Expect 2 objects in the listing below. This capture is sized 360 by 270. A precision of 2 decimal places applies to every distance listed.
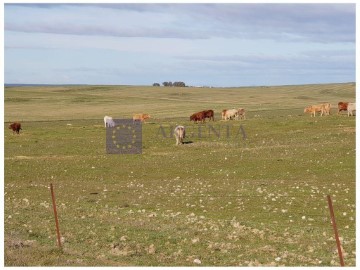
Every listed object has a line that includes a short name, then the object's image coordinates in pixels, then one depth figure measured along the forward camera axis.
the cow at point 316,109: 64.88
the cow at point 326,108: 64.88
